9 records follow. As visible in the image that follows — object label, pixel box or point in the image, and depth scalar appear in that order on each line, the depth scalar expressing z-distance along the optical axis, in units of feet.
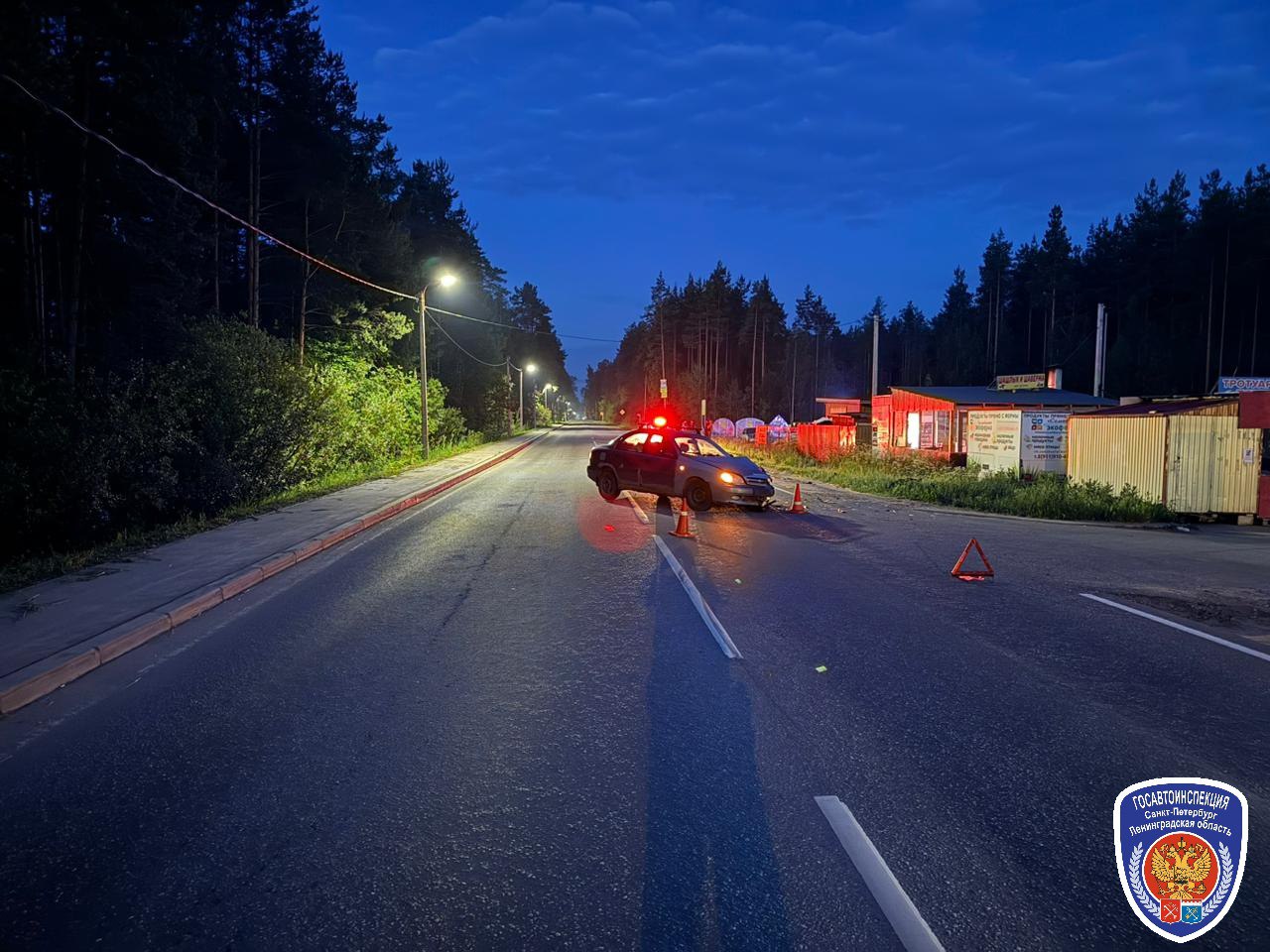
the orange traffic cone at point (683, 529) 40.93
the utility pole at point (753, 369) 280.72
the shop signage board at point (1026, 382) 112.37
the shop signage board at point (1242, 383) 87.66
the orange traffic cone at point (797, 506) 53.41
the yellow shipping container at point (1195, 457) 51.24
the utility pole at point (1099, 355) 105.91
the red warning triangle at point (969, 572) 30.78
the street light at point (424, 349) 90.12
